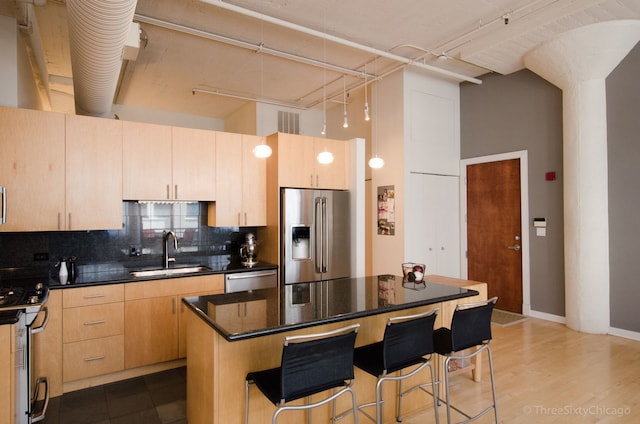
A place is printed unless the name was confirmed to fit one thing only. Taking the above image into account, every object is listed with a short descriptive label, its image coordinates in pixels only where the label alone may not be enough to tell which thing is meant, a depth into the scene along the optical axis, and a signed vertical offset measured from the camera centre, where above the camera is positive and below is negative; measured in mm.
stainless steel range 2307 -779
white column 4371 +469
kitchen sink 3934 -572
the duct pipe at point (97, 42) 2207 +1191
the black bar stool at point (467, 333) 2371 -763
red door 5391 -231
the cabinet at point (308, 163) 4348 +619
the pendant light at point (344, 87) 5656 +2008
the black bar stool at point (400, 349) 2109 -773
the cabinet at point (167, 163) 3693 +547
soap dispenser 3335 -482
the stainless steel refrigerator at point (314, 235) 4270 -227
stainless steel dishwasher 3926 -676
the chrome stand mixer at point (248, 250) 4359 -386
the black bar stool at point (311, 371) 1777 -750
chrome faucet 4160 -294
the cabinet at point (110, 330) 3078 -964
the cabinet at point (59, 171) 3168 +414
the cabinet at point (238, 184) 4191 +365
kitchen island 2039 -652
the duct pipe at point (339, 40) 3463 +1893
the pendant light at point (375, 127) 5785 +1332
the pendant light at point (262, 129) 3129 +1465
